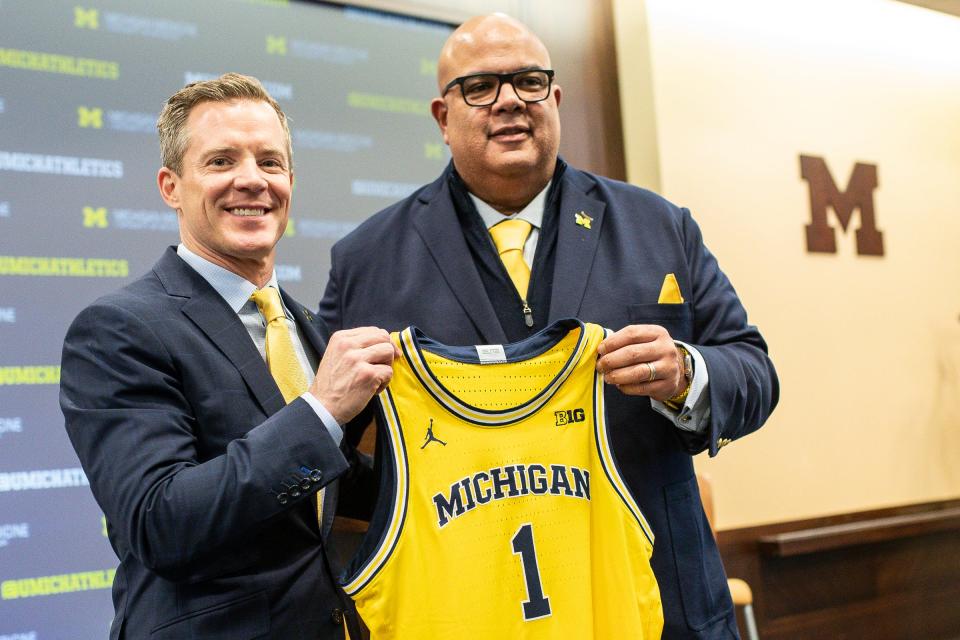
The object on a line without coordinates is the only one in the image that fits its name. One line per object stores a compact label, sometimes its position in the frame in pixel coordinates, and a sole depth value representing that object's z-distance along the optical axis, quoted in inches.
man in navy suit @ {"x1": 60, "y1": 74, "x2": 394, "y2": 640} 53.0
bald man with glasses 68.9
